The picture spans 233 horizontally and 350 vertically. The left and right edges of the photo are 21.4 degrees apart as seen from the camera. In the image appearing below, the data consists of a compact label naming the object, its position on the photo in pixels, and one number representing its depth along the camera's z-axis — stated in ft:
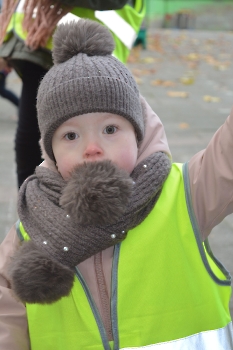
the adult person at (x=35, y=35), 9.15
